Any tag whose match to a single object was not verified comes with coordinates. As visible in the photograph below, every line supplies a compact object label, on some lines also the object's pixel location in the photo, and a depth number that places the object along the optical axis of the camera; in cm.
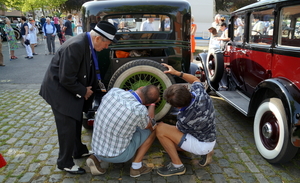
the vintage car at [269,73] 277
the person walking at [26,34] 1009
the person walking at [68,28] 1294
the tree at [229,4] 3800
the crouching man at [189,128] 255
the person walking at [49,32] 1084
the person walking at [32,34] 1084
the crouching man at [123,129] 243
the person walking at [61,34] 1312
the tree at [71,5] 4259
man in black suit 244
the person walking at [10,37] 959
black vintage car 412
